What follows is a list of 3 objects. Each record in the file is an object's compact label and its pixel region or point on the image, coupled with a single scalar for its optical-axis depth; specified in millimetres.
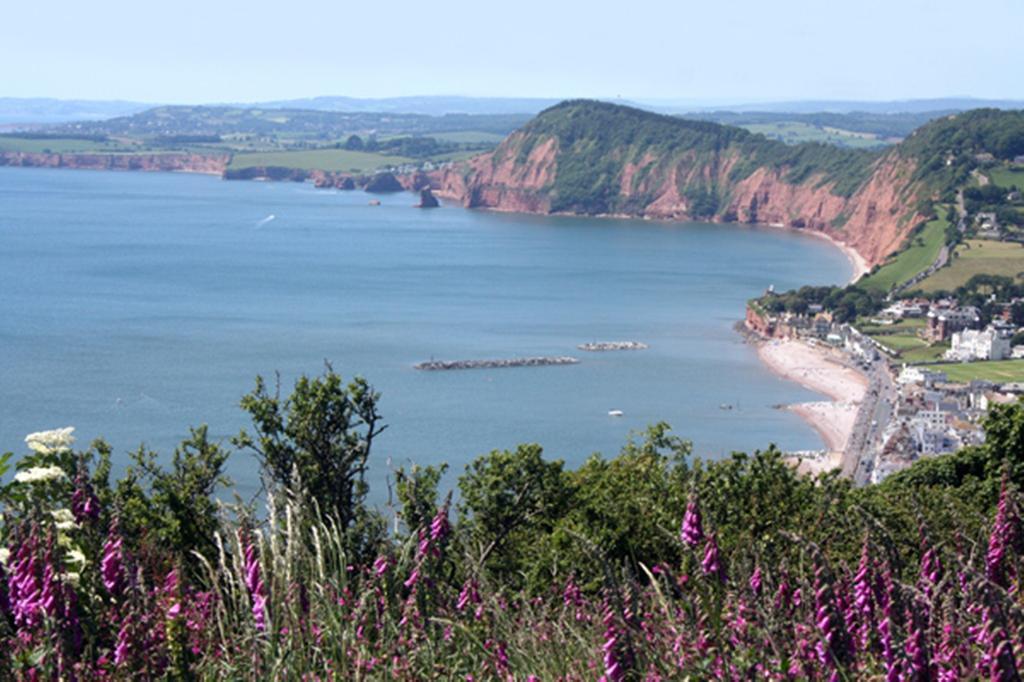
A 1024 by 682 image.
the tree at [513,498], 22583
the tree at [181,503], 19419
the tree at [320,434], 21583
